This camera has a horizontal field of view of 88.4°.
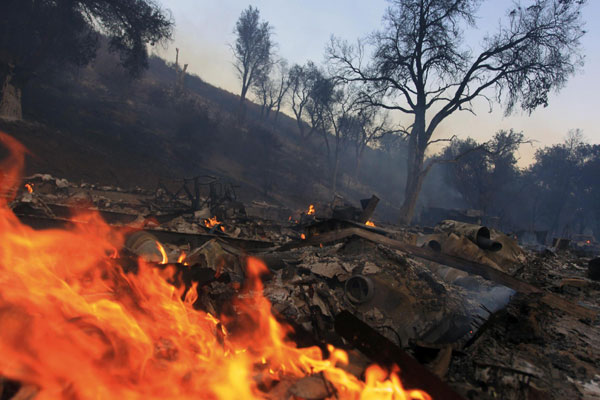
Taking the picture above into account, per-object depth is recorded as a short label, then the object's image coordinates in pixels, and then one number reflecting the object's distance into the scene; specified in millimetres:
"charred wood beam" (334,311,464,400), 2170
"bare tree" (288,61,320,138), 38938
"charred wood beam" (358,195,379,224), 9833
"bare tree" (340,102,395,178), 35625
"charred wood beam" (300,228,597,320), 4359
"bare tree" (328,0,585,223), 15688
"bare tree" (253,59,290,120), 43444
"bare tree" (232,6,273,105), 38406
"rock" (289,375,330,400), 2255
